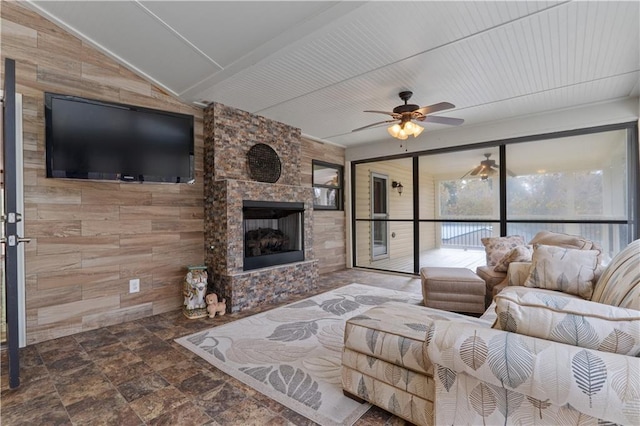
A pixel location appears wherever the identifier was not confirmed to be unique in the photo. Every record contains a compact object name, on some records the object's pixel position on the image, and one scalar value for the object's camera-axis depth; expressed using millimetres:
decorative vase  3303
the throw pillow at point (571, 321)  1006
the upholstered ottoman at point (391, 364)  1461
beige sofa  946
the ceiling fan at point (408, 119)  3248
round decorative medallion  4074
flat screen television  2553
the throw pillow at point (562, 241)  2887
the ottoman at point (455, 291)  3164
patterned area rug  1778
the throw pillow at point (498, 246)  3577
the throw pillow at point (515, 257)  3049
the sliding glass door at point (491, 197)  3871
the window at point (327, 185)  5566
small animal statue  3307
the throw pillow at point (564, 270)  2350
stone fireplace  3596
